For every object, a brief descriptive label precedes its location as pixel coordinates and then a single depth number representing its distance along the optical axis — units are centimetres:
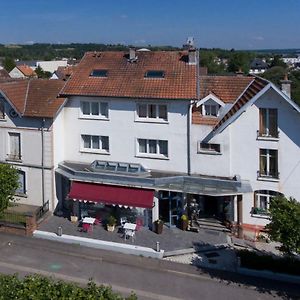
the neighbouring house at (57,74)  8495
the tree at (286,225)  2591
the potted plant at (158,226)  3599
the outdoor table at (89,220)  3616
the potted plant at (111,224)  3653
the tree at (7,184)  3366
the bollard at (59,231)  3538
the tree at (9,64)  16688
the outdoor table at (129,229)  3497
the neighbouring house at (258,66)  18538
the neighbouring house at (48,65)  19315
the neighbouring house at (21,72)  14473
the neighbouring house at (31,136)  3916
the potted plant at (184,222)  3669
